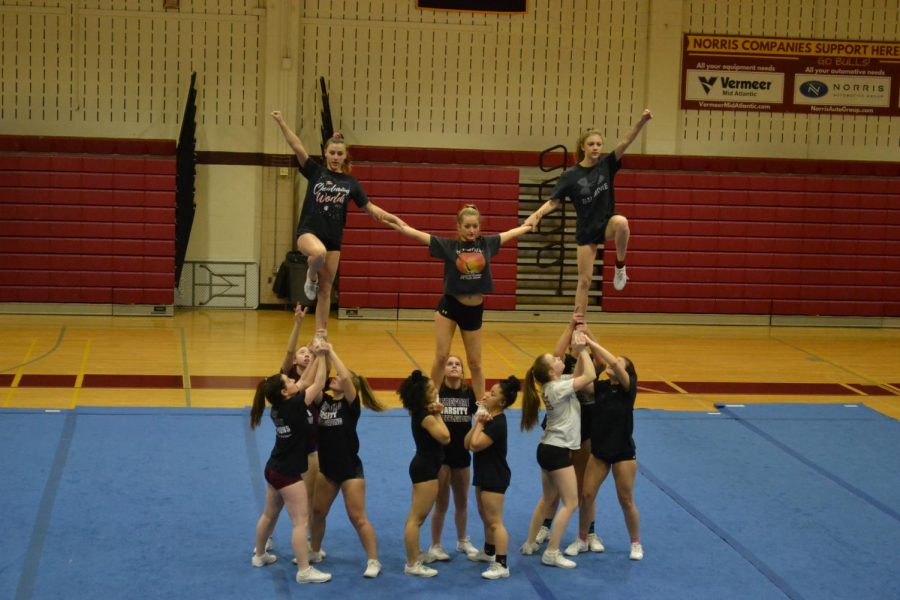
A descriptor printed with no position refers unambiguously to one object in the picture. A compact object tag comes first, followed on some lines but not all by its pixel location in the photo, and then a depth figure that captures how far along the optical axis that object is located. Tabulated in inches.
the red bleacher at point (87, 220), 711.1
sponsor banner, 772.6
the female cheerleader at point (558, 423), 304.5
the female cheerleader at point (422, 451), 292.0
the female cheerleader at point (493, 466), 293.6
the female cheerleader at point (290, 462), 287.4
